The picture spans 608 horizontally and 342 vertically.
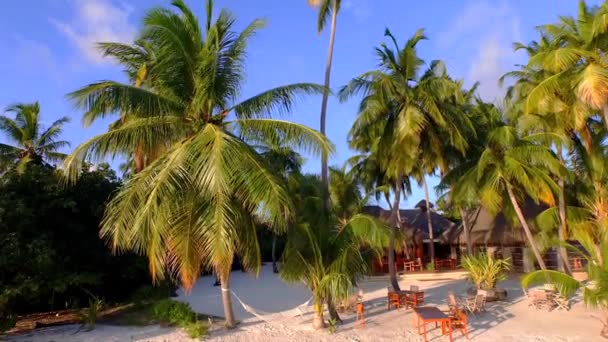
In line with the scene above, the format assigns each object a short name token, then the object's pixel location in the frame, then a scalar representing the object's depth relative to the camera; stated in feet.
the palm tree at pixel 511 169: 46.16
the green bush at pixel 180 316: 31.53
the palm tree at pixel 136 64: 32.32
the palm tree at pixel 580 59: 35.65
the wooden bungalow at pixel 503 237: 65.77
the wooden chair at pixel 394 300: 39.81
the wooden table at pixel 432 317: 28.55
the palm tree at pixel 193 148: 27.84
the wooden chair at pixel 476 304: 35.83
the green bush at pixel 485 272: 41.98
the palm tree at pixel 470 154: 50.75
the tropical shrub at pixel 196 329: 30.99
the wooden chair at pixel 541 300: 37.68
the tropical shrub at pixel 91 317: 36.04
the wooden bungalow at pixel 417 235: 81.05
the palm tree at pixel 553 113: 43.75
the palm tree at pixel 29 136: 55.11
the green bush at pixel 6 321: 33.68
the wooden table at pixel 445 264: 77.97
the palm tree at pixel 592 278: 25.54
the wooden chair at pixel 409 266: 74.79
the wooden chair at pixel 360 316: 34.03
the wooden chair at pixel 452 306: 31.63
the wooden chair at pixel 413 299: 38.62
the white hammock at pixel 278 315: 35.14
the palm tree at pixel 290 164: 81.92
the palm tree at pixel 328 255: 30.89
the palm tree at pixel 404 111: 43.88
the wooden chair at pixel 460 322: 30.17
